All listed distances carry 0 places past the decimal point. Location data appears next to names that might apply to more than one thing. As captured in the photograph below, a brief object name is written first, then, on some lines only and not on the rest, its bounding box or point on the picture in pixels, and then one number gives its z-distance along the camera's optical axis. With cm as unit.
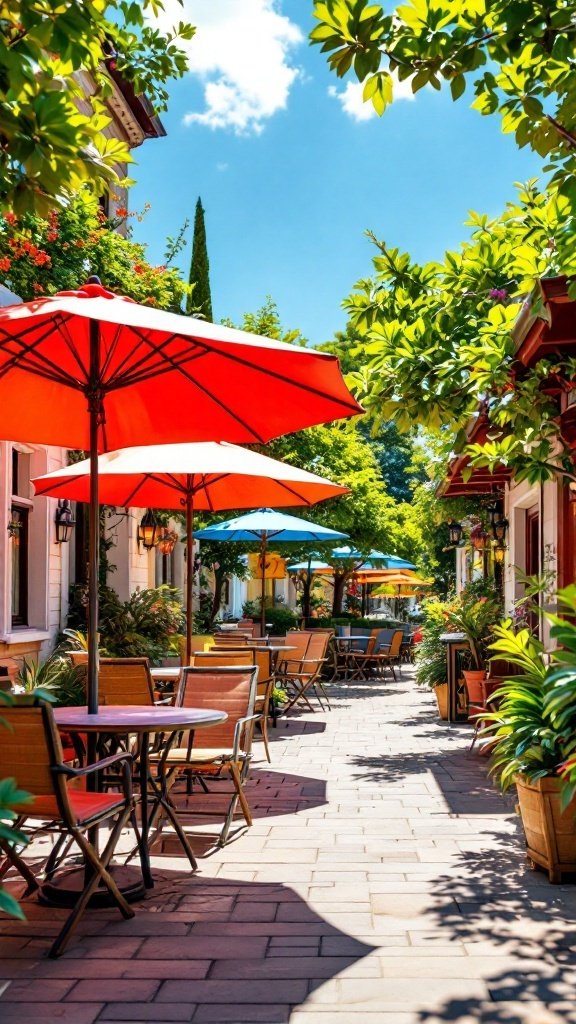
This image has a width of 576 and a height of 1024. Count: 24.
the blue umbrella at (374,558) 2014
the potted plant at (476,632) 1024
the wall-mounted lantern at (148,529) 1348
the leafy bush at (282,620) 2375
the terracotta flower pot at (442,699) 1170
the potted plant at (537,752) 484
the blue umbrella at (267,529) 1148
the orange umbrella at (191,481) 728
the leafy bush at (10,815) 187
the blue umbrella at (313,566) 2122
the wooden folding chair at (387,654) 1834
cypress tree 2329
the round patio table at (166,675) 790
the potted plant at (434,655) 1173
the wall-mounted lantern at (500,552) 1279
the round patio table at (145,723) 461
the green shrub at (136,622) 1157
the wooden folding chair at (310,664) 1175
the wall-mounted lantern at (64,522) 1095
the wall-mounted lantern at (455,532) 1617
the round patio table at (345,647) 1838
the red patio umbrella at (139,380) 461
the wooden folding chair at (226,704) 602
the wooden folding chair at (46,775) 403
